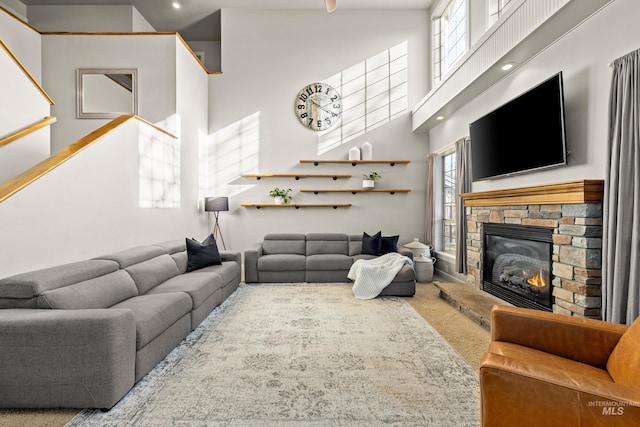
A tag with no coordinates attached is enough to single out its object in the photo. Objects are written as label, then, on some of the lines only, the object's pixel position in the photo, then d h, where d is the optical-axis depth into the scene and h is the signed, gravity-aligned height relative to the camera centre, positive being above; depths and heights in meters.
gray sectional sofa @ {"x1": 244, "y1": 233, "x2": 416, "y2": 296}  5.29 -0.83
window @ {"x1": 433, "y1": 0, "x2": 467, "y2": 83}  5.26 +2.96
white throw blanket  4.45 -0.87
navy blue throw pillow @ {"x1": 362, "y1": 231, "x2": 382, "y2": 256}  5.60 -0.56
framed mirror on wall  5.15 +1.81
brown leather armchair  1.24 -0.70
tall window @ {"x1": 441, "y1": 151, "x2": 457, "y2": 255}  5.85 +0.14
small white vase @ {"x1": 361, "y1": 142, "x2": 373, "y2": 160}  6.44 +1.13
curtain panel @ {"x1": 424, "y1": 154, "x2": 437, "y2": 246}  6.14 +0.20
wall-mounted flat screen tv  2.88 +0.76
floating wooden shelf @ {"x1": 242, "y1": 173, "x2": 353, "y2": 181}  6.42 +0.66
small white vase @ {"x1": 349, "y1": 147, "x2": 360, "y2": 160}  6.42 +1.06
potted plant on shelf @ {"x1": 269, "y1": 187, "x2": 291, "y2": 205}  6.40 +0.28
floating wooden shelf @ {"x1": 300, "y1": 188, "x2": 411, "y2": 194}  6.43 +0.39
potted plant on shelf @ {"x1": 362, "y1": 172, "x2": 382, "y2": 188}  6.36 +0.58
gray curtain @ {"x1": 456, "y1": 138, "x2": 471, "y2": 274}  4.79 +0.28
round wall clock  6.52 +1.99
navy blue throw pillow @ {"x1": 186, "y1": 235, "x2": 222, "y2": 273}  4.31 -0.59
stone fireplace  2.54 -0.32
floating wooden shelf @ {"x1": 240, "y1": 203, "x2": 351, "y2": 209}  6.45 +0.10
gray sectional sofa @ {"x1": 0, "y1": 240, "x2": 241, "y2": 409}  1.92 -0.76
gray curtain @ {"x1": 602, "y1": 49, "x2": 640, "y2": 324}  2.19 +0.07
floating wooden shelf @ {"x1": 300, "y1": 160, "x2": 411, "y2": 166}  6.41 +0.93
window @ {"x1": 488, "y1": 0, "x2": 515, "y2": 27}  3.75 +2.29
